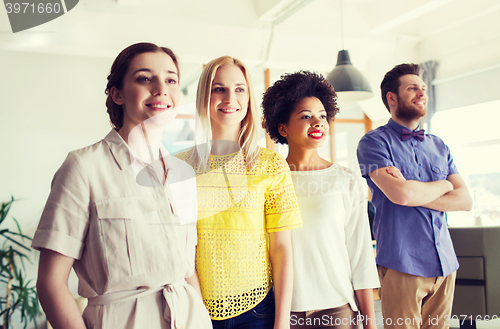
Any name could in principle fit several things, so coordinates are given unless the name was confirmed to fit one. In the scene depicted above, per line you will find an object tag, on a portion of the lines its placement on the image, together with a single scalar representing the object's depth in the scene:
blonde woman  1.15
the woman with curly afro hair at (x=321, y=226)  1.31
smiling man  1.66
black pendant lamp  3.07
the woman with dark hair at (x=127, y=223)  0.83
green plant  3.20
